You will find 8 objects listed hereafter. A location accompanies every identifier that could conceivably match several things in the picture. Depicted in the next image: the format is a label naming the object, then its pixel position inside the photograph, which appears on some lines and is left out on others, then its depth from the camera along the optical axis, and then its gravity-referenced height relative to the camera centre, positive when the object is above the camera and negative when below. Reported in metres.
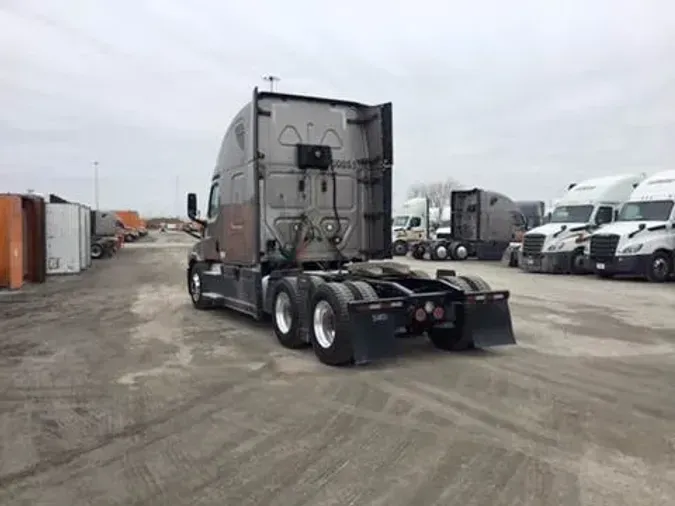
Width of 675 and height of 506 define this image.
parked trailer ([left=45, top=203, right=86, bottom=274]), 25.45 -0.37
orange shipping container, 19.78 -0.39
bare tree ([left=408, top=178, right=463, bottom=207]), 97.23 +5.53
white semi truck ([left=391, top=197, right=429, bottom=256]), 39.25 +0.33
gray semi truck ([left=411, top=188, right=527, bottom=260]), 32.72 +0.08
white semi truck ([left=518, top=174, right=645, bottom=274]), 24.48 +0.06
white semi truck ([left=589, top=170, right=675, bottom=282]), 21.17 -0.31
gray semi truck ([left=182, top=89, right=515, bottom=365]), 9.16 +0.04
